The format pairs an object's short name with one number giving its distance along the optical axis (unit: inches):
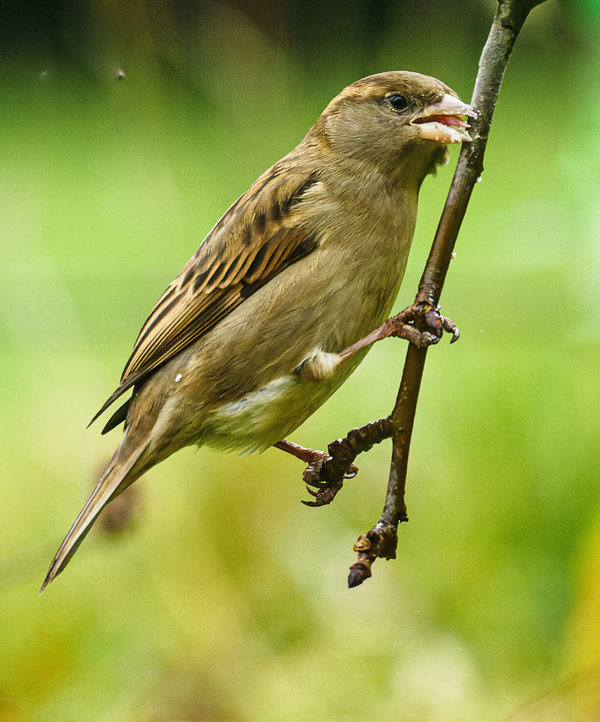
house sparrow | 134.0
